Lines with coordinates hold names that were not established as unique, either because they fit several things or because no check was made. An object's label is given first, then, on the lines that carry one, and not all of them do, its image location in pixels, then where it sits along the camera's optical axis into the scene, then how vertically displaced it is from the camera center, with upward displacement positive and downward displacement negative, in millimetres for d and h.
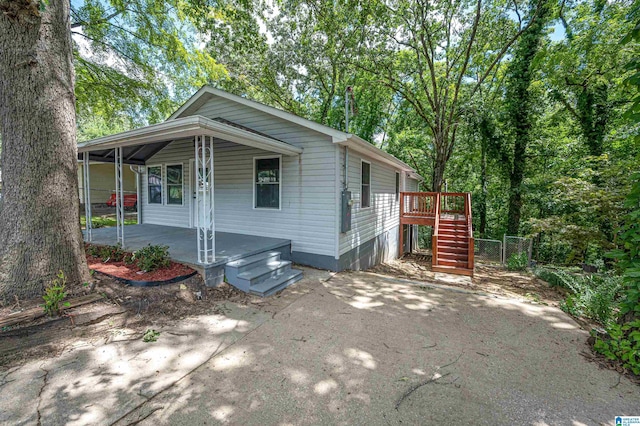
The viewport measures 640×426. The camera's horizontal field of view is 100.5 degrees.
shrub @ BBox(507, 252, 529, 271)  9302 -2193
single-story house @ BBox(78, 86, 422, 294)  5121 +324
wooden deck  7938 -911
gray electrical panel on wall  5988 -223
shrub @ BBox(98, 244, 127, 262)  5129 -1038
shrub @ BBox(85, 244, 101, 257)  5453 -1029
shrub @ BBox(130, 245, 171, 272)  4453 -998
